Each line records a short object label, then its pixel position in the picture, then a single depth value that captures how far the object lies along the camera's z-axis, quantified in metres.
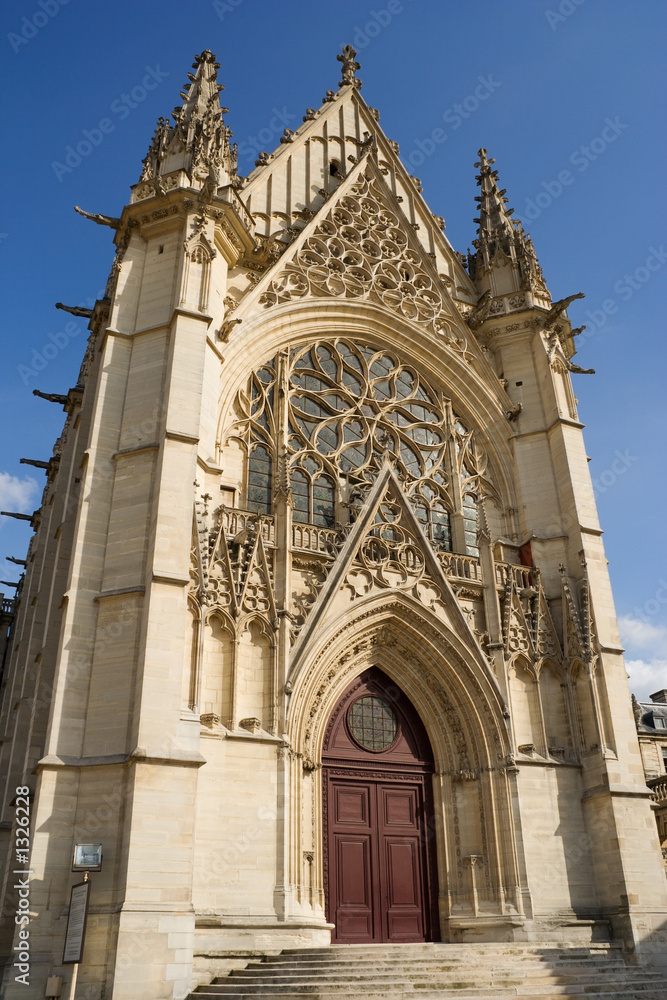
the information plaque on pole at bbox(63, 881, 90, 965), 9.25
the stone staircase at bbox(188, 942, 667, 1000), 9.59
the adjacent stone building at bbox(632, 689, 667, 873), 23.81
